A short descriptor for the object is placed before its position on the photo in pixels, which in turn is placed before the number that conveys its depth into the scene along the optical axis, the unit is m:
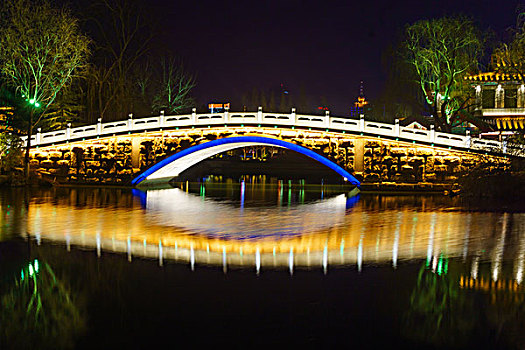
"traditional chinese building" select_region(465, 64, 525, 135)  37.16
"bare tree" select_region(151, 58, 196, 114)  45.94
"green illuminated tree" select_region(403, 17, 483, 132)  32.22
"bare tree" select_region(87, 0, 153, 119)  36.69
